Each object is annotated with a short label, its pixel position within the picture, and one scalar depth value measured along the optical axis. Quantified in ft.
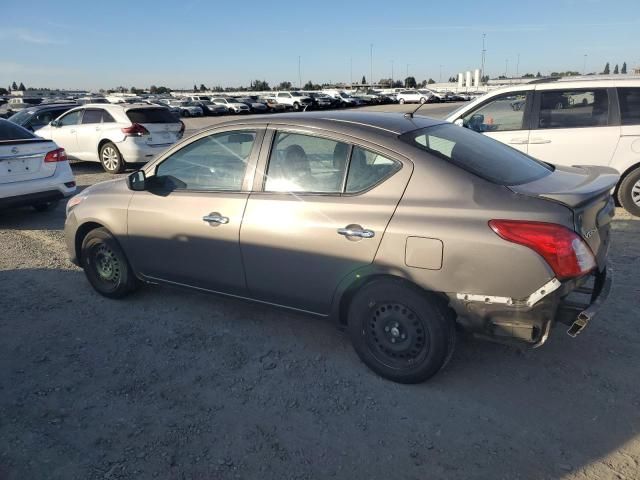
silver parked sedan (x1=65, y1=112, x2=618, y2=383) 8.65
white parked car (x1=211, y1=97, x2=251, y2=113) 144.77
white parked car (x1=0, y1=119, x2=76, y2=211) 21.86
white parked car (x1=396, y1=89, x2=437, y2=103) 175.11
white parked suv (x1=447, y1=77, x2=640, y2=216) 20.85
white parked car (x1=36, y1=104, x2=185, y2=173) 35.96
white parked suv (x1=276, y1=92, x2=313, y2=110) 147.95
